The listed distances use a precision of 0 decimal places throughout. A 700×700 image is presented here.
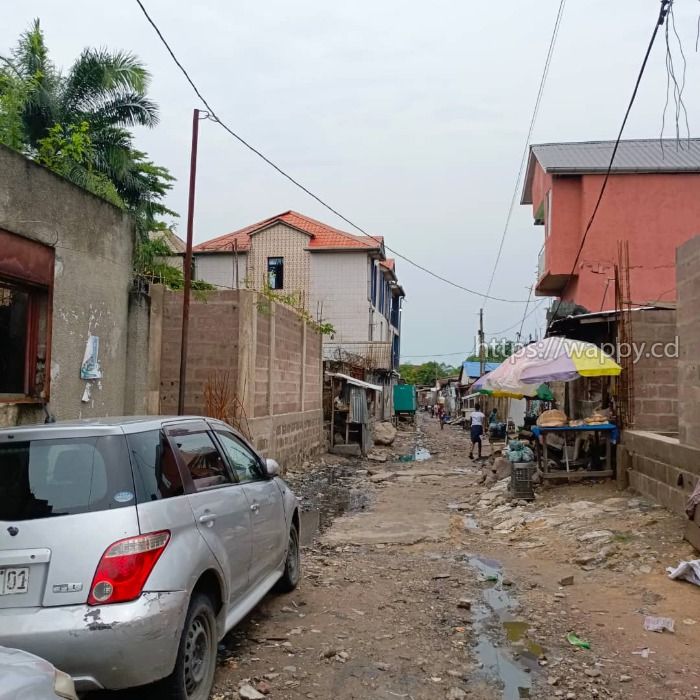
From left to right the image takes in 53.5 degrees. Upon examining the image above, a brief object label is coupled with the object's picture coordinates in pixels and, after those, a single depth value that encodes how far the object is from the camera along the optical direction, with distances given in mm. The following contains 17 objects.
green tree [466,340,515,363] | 51581
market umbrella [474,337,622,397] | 11508
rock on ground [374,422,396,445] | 26156
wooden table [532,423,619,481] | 11469
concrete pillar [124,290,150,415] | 10352
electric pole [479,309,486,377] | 39719
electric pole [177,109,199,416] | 11172
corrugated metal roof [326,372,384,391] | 21875
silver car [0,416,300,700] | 3270
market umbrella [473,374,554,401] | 13584
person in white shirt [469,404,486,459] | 21406
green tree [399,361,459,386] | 99938
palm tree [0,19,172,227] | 20844
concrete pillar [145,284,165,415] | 12055
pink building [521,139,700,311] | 20031
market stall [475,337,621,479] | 11555
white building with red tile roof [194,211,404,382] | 31938
